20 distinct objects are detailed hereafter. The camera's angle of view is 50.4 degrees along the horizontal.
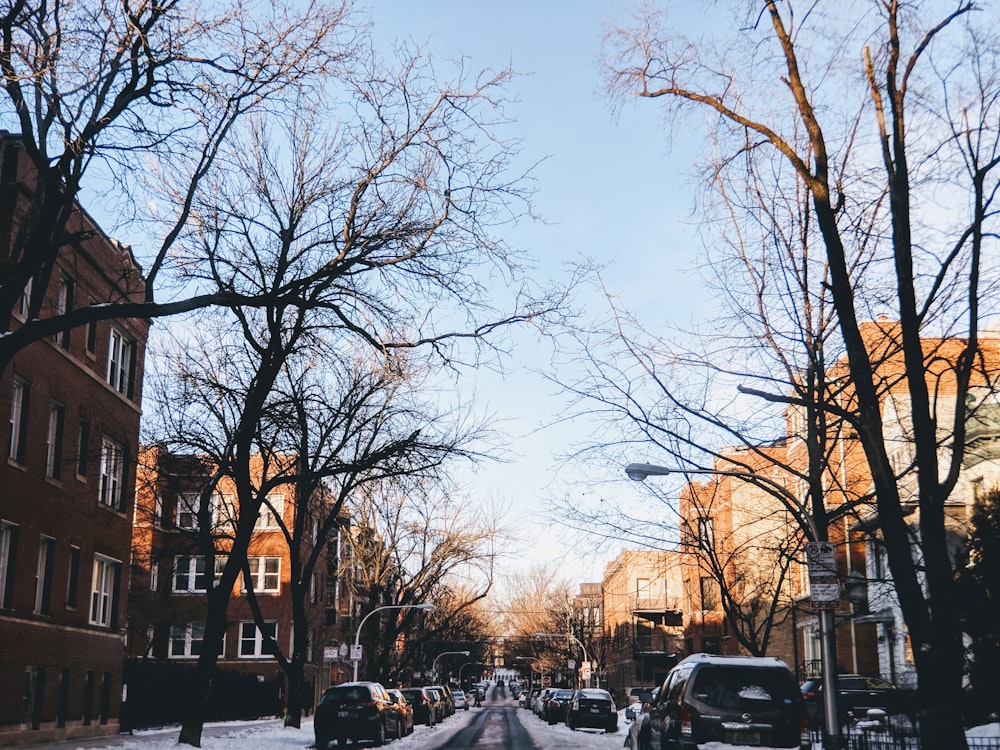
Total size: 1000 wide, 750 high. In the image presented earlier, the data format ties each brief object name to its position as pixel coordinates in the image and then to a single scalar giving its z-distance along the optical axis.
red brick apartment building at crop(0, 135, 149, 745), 24.78
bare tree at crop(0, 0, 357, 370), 13.41
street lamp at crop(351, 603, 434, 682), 43.42
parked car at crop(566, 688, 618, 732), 42.28
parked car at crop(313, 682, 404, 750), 27.64
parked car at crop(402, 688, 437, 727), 46.88
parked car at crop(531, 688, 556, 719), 59.50
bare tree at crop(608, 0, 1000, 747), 10.69
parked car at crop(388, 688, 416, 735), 34.71
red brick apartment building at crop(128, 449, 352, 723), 55.09
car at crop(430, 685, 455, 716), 60.17
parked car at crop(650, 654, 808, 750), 13.70
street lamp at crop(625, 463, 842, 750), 13.48
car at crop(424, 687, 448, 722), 52.19
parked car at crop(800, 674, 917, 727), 27.55
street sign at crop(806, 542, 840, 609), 13.90
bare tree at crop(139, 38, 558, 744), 16.64
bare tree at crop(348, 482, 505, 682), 46.81
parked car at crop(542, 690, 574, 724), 52.66
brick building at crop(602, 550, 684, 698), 84.81
